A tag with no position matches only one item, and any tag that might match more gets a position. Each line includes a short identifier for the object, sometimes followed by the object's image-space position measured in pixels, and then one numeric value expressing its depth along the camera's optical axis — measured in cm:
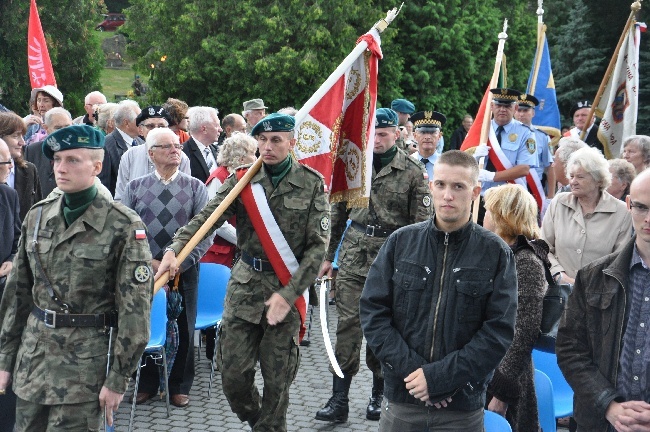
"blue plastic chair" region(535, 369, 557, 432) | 532
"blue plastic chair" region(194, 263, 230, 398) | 837
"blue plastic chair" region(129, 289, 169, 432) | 711
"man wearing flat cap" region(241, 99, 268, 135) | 1305
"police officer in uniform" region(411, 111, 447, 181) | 1135
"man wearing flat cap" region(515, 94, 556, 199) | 1124
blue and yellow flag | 1416
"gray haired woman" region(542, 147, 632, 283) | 670
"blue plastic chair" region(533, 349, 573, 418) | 600
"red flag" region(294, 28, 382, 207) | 661
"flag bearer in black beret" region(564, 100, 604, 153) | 1452
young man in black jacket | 429
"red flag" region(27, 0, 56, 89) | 1334
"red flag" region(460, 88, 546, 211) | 1030
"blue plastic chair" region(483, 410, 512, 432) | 452
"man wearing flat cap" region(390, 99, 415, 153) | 1395
